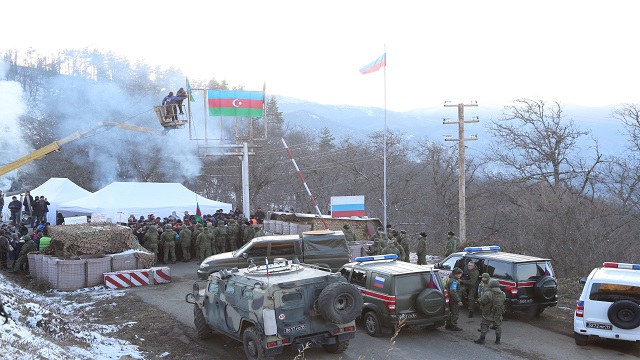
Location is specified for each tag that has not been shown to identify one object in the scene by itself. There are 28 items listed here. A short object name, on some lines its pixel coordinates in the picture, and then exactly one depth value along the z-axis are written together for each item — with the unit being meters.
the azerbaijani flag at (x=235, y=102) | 25.66
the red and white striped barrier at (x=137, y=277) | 16.73
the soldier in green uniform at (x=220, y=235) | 22.06
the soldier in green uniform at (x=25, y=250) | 18.62
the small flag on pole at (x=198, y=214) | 26.08
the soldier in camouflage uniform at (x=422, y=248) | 18.58
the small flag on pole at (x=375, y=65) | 26.66
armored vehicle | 9.31
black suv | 12.67
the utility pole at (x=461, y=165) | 23.89
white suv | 10.09
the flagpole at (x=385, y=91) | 26.99
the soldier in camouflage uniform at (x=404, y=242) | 19.22
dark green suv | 11.29
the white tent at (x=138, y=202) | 26.61
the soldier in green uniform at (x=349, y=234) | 20.49
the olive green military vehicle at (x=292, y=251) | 15.65
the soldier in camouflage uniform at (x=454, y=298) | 11.93
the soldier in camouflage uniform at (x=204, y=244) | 21.20
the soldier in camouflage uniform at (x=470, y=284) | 13.39
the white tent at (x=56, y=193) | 29.66
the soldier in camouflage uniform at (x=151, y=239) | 20.38
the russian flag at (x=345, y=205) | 23.89
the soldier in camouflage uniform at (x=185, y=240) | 21.36
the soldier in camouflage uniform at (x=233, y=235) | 22.65
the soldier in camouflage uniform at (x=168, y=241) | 20.86
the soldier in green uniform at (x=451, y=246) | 17.77
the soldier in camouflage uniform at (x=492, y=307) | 11.11
